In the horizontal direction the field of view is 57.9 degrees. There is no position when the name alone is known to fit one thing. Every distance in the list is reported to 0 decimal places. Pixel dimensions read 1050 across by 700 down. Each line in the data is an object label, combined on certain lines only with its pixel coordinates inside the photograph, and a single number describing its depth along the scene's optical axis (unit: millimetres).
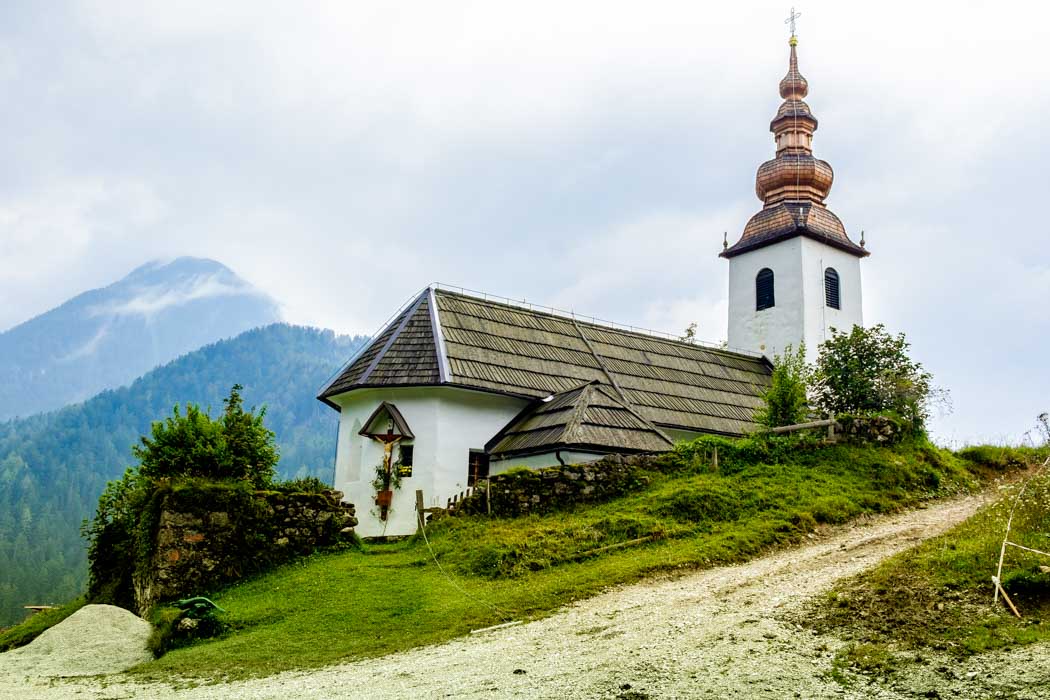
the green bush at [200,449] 19609
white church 23156
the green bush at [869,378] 24156
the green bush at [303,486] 19281
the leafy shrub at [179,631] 13962
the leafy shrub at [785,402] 22953
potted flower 23359
